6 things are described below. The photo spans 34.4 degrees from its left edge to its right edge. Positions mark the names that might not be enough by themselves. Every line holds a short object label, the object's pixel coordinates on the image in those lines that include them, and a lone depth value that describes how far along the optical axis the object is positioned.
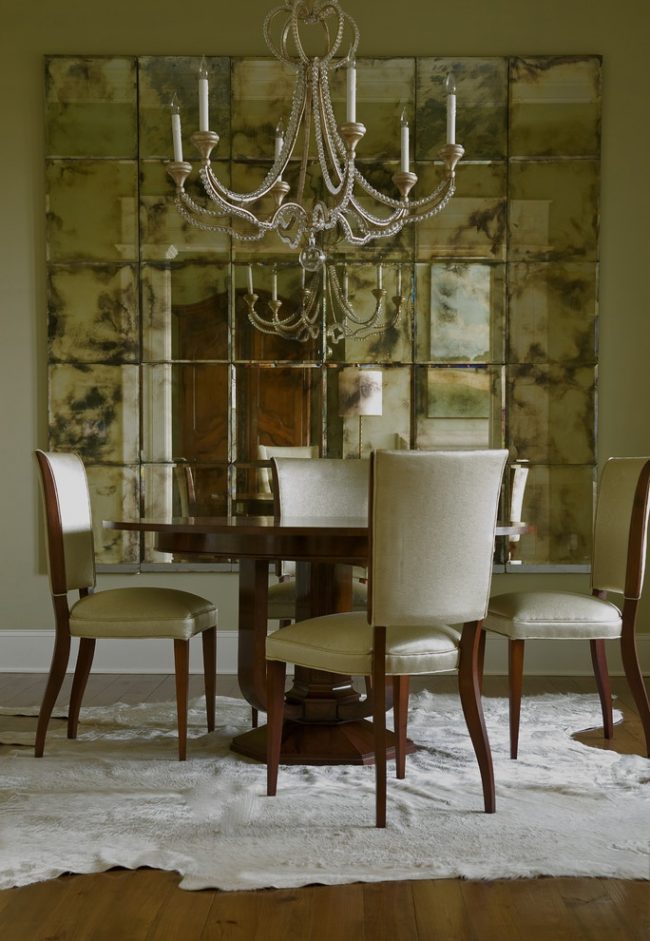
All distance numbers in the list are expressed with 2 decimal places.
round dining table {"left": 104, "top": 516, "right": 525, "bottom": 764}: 3.00
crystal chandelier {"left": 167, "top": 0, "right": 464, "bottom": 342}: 3.18
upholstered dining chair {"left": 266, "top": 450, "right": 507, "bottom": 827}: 2.65
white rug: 2.38
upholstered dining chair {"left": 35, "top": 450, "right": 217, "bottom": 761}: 3.34
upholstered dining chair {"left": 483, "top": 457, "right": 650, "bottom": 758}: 3.42
